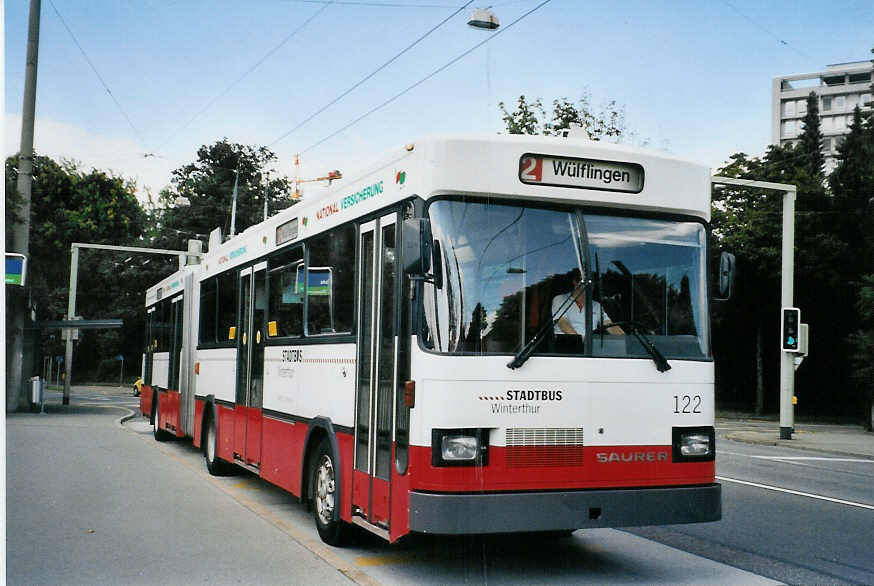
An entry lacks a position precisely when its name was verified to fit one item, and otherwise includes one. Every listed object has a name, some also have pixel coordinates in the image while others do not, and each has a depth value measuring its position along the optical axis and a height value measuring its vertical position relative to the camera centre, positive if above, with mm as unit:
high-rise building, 121375 +30501
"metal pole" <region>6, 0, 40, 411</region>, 23203 +3335
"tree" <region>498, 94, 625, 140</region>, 33844 +7739
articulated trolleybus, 6664 -16
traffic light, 23766 +366
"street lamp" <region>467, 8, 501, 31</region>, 13375 +4367
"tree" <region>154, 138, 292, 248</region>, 59594 +9155
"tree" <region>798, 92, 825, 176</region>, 79875 +18568
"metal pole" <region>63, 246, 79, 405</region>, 34000 +748
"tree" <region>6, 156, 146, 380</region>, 45125 +5753
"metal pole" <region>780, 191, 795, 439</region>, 24109 +1522
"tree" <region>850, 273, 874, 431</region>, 31344 -27
